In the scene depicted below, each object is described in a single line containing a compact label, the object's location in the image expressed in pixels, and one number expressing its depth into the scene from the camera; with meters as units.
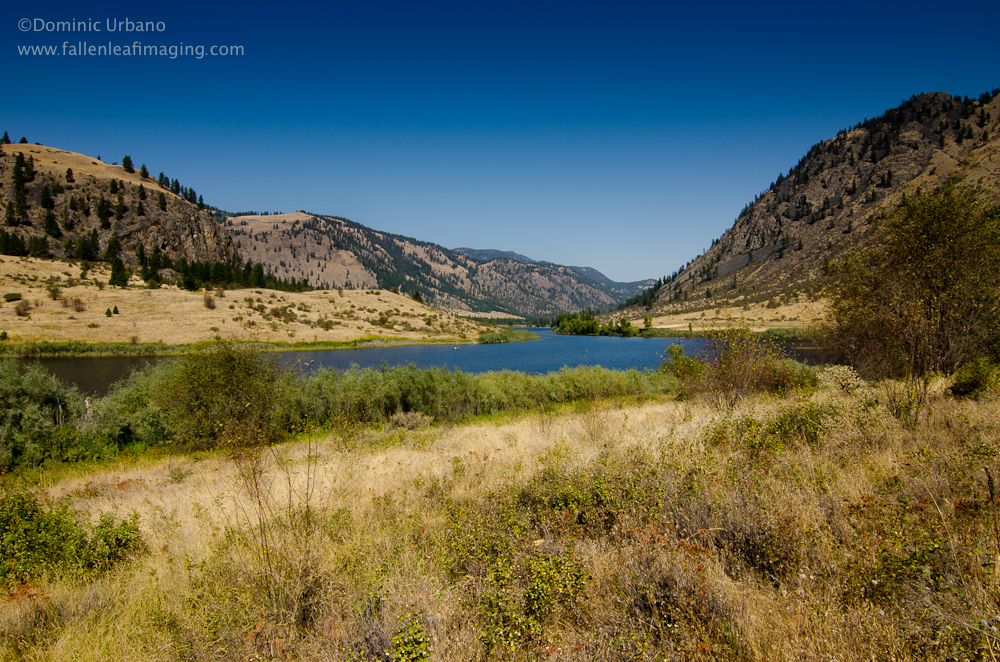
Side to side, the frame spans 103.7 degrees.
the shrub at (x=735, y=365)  13.43
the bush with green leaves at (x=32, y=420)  14.22
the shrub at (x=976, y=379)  9.20
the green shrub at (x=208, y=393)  15.94
